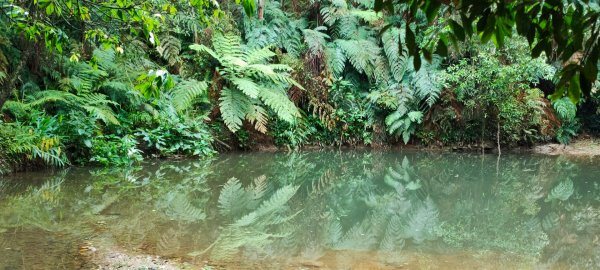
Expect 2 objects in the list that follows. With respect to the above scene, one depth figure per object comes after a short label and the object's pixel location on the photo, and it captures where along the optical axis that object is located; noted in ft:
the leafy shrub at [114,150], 23.35
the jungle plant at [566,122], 35.88
